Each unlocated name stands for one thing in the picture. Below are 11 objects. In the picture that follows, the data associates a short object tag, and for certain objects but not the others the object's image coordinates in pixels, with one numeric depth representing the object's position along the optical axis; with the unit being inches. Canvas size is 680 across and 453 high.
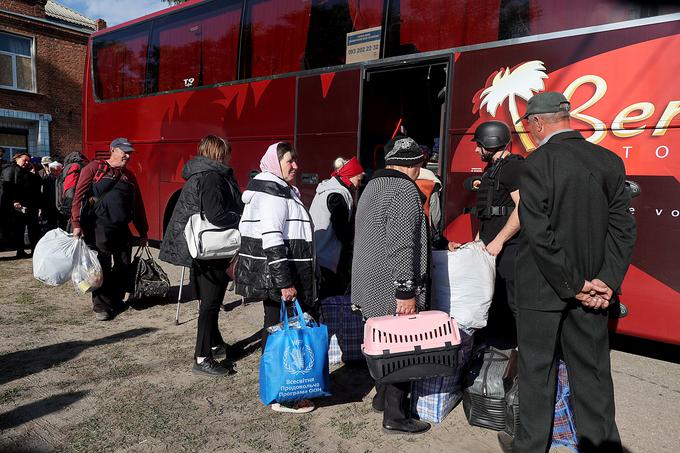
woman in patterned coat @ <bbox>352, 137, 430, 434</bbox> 113.9
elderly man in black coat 95.4
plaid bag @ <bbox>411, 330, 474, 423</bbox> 130.4
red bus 152.6
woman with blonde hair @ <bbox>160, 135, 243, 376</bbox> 154.2
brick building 797.9
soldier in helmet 134.2
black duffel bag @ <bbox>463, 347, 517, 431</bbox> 124.1
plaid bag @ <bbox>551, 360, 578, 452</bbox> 113.7
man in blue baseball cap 205.9
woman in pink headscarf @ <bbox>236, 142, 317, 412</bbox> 126.6
